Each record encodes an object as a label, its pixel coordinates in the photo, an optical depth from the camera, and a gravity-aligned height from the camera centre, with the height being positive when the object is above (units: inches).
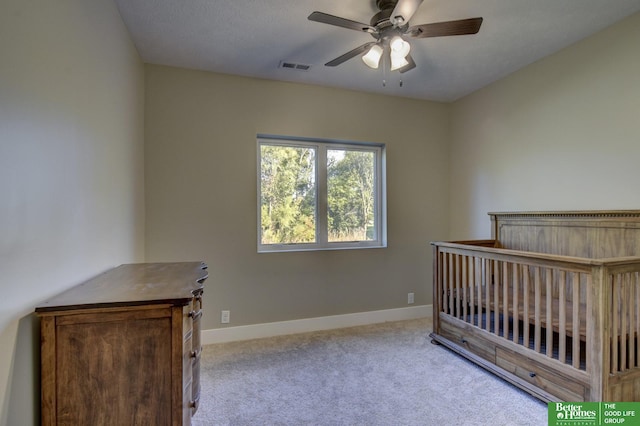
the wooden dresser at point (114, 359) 45.6 -21.6
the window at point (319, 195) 132.4 +7.6
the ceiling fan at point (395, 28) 70.3 +43.6
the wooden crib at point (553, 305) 70.2 -26.5
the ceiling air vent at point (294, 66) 114.6 +53.3
